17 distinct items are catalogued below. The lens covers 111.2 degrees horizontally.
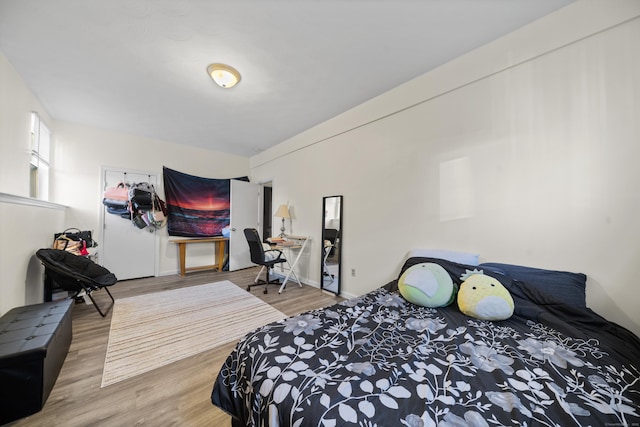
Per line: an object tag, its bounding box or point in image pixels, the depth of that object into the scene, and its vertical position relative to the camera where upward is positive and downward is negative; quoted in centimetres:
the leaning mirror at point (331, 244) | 322 -43
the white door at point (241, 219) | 469 -9
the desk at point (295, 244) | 356 -49
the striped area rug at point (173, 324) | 180 -118
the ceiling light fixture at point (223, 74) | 220 +146
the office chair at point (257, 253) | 338 -60
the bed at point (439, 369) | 73 -65
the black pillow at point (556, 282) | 146 -45
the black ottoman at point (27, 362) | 124 -90
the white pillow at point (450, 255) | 197 -37
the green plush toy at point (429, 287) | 160 -53
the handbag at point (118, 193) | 371 +36
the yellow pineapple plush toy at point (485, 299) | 141 -54
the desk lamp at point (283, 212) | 406 +6
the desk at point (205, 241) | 425 -72
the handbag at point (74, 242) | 283 -39
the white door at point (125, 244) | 380 -55
